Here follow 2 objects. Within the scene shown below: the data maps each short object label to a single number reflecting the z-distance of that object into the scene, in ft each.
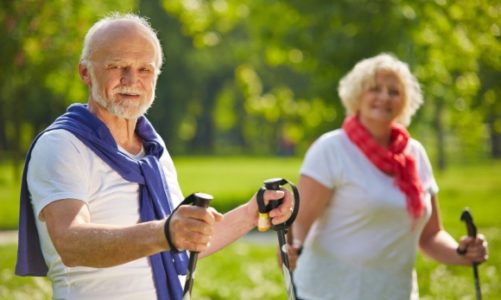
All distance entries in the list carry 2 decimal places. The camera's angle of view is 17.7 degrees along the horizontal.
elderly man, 15.24
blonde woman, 24.89
